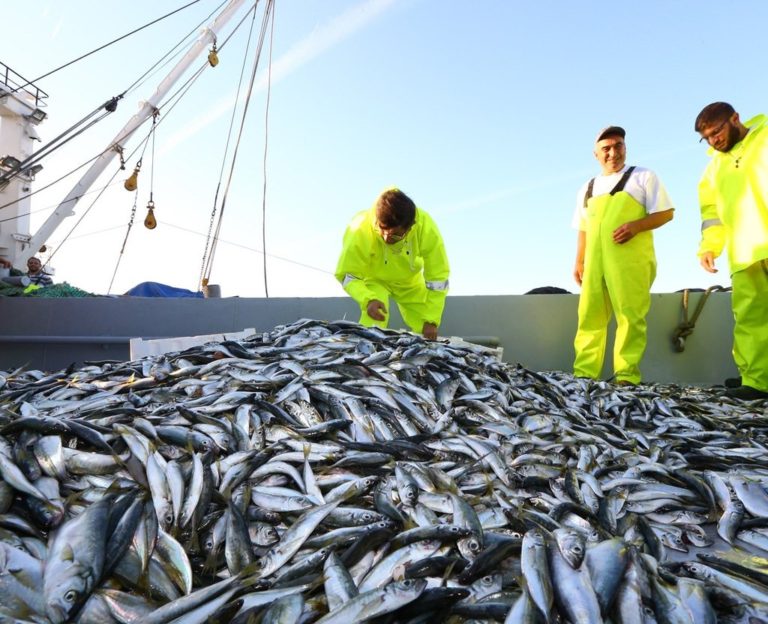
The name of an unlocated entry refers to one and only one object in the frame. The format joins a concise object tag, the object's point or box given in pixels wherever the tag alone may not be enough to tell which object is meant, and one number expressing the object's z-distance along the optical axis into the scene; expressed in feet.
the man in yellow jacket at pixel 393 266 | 16.57
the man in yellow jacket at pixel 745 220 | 14.74
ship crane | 35.53
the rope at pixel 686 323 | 18.89
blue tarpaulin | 27.50
